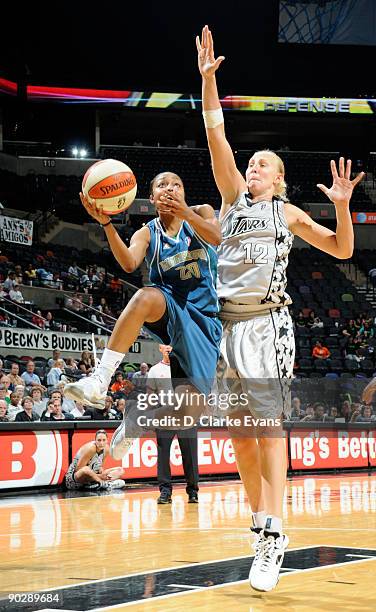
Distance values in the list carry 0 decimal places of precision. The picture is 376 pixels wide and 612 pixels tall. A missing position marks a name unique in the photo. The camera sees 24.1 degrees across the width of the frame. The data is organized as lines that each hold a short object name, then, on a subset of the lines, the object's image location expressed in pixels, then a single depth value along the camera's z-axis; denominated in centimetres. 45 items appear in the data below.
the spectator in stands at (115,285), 2255
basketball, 521
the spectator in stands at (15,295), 1882
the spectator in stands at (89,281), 2200
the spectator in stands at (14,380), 1375
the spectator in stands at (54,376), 1507
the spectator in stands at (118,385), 1558
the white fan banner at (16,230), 2178
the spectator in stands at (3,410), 1112
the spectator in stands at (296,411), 1575
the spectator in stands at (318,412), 1627
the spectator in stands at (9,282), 1908
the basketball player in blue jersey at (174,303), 506
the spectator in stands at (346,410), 1683
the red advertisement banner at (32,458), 1073
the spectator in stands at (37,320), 1821
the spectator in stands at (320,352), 2166
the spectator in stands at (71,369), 1550
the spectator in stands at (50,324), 1824
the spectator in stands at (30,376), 1468
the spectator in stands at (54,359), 1543
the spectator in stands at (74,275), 2198
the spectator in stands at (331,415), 1639
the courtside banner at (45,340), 1695
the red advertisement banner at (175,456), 1217
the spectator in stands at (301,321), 2308
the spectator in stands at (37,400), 1269
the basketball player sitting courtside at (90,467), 1123
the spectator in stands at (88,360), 1625
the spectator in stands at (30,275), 2057
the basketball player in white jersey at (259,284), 461
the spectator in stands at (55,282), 2106
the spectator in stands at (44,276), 2084
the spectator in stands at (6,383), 1252
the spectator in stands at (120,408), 1402
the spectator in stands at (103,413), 1350
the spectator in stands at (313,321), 2294
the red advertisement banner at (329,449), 1483
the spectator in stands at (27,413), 1138
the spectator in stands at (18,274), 1995
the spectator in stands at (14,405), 1161
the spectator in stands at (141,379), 1577
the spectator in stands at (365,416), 1626
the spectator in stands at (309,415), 1611
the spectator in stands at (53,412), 1195
